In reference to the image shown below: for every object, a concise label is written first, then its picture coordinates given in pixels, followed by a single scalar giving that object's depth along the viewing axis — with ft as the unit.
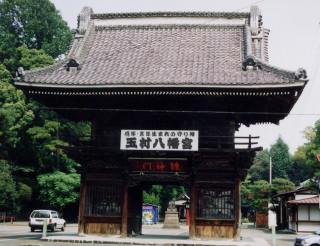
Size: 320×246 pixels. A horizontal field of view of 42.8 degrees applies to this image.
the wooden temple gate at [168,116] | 53.83
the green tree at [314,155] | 84.31
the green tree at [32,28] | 154.92
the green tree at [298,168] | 266.71
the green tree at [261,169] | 288.10
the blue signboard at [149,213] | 152.15
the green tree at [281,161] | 266.16
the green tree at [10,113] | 118.21
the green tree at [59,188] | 129.08
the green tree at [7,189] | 120.26
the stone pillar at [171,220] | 126.41
